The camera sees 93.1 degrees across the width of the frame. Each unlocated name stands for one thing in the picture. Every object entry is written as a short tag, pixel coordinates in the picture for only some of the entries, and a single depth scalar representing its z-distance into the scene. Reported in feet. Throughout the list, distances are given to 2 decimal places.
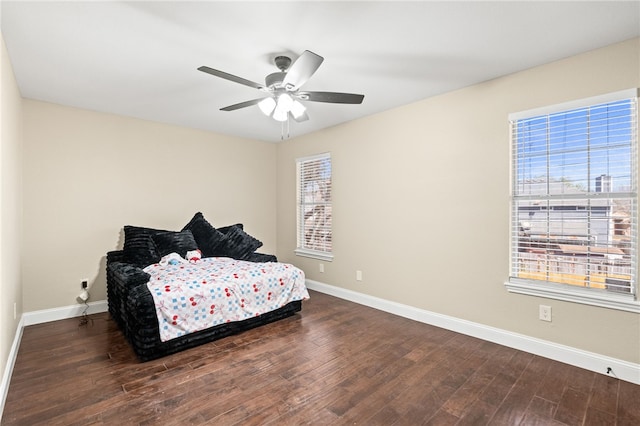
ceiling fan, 6.59
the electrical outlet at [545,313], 8.50
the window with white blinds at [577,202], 7.48
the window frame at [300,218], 16.22
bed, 8.63
